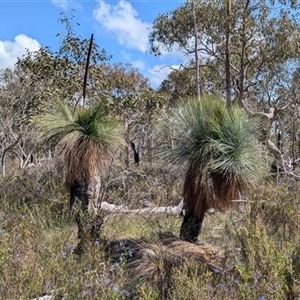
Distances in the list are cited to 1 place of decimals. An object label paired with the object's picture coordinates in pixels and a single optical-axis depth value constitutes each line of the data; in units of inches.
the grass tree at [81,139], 166.2
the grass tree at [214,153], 142.5
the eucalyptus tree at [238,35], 462.0
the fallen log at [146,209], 217.2
